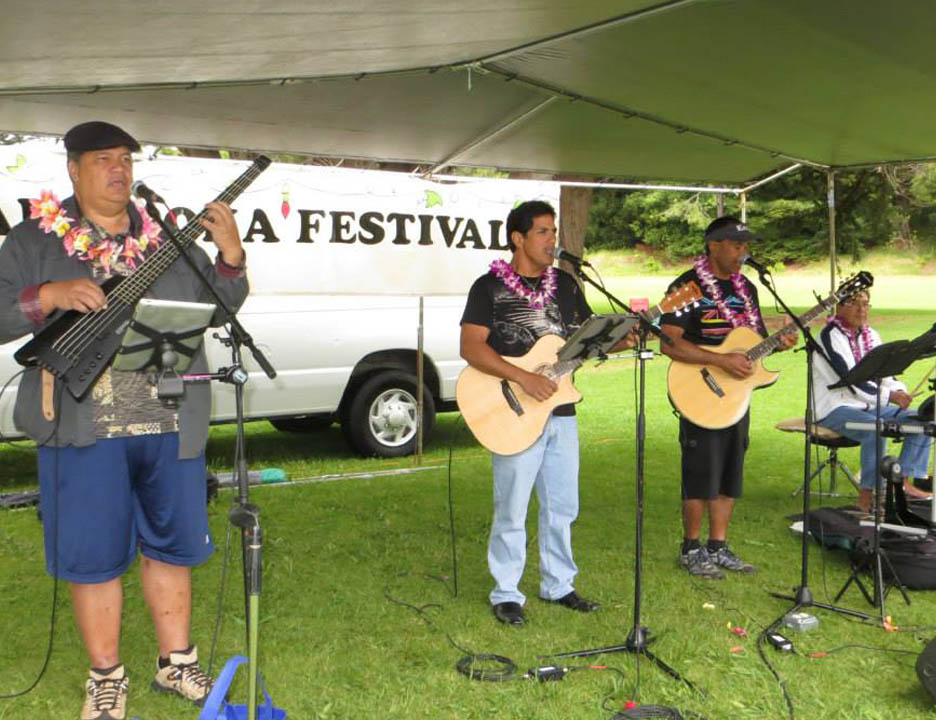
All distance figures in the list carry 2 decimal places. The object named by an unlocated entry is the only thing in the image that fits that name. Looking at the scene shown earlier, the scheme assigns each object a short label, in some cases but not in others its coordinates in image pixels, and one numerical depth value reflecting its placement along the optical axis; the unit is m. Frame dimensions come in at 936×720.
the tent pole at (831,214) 7.14
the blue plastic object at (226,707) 2.65
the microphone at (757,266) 4.60
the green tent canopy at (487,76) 3.62
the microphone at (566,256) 3.65
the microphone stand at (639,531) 3.77
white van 8.03
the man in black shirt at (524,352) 4.27
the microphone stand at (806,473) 4.44
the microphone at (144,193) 2.60
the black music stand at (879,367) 4.62
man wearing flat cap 3.09
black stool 6.66
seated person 6.39
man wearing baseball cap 5.04
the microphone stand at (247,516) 2.41
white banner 6.26
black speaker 3.43
